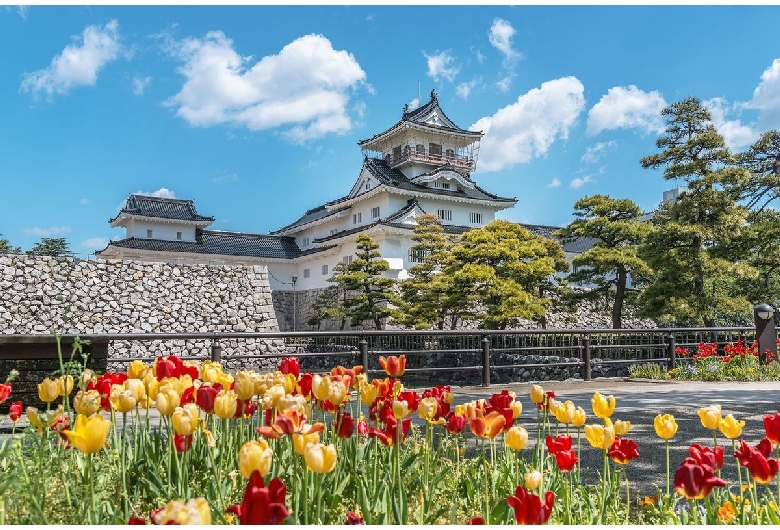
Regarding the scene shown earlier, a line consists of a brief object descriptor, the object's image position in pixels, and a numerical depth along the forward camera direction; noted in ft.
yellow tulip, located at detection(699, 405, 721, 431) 5.77
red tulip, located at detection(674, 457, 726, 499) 4.43
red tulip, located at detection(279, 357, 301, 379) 6.88
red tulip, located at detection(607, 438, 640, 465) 5.93
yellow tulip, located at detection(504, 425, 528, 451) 5.34
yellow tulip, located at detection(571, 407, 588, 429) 6.02
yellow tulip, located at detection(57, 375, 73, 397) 6.07
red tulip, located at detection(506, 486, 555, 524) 3.69
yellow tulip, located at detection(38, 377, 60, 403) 5.91
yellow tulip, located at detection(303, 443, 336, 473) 3.76
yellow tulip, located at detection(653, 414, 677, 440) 5.82
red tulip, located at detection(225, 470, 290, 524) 3.18
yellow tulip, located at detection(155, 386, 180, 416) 5.39
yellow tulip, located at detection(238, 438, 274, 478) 3.73
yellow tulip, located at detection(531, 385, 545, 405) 6.73
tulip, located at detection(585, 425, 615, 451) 5.53
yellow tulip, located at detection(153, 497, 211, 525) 3.01
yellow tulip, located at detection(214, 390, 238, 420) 5.36
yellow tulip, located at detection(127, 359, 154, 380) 6.39
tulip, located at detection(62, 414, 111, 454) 4.14
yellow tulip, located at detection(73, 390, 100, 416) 5.51
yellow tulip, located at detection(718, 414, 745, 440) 5.50
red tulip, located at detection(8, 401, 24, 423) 6.86
